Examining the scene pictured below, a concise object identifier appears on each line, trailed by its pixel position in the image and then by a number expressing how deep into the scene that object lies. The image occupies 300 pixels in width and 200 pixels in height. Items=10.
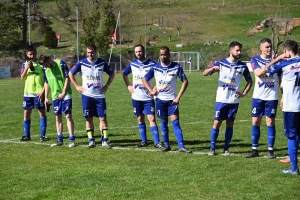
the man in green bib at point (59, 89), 12.77
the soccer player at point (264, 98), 11.12
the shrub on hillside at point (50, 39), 69.06
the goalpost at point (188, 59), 59.67
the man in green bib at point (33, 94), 13.91
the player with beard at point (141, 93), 12.86
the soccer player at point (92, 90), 12.51
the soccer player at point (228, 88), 11.35
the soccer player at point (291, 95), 9.42
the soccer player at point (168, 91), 11.96
